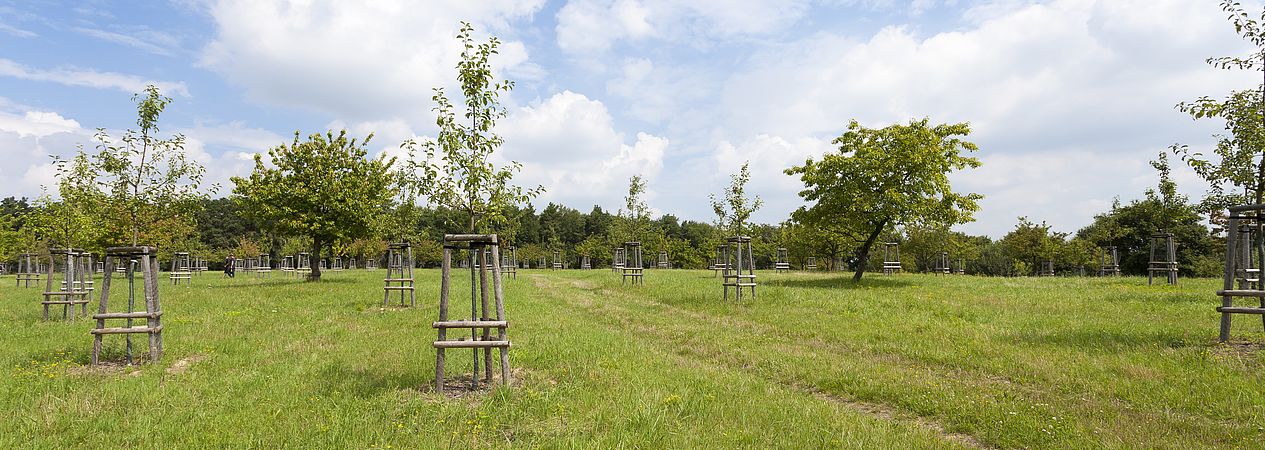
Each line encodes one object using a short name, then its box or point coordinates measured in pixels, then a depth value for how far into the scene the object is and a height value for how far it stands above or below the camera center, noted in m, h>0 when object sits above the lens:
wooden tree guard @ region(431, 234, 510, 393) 7.46 -1.02
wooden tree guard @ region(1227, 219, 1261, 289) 12.86 -0.36
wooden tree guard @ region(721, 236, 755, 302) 19.52 -1.05
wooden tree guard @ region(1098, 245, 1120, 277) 36.97 -1.82
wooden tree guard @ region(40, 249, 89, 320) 14.89 -1.02
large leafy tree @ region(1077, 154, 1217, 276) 47.22 +0.20
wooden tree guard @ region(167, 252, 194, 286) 33.65 -1.67
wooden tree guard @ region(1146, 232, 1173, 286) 23.84 -1.10
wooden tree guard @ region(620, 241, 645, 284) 28.03 -1.30
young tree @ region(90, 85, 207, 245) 16.58 +1.95
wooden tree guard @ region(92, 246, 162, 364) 9.47 -0.90
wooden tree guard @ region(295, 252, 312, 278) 45.85 -1.54
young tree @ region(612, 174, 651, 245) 48.94 +2.25
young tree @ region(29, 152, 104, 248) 18.35 +1.43
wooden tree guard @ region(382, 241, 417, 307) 19.02 -0.44
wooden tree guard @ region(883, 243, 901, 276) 36.05 -1.47
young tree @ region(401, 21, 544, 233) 9.00 +1.31
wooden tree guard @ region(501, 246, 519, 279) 37.30 -1.17
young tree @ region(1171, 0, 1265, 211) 12.84 +2.37
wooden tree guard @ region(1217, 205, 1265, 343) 9.84 -0.90
